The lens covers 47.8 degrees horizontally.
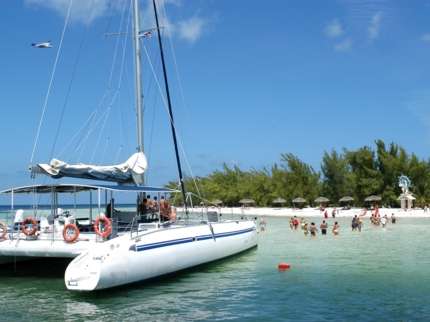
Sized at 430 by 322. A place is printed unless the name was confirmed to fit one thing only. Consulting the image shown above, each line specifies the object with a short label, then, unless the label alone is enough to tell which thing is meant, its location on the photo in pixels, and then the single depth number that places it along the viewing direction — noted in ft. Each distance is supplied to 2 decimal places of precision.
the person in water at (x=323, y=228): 99.21
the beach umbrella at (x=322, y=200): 228.63
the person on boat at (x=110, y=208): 52.47
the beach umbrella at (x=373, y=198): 213.99
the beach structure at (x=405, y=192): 191.95
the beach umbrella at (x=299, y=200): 238.02
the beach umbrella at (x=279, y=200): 251.44
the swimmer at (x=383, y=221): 122.52
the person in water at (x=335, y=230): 99.74
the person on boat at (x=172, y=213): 58.03
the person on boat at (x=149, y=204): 58.44
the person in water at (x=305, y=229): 99.55
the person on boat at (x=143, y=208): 55.98
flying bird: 54.95
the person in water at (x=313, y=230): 96.65
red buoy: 53.47
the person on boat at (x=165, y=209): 57.41
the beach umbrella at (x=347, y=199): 224.98
